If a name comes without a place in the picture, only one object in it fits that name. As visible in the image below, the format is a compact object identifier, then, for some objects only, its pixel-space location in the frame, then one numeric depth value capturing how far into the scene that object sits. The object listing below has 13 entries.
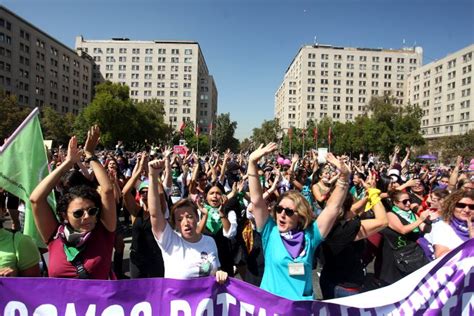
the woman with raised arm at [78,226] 2.66
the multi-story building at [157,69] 106.50
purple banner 2.61
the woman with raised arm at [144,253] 3.88
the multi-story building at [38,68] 60.88
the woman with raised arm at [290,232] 2.74
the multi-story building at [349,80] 109.88
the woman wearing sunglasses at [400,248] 3.55
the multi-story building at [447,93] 71.25
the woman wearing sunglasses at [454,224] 3.25
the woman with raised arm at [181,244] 2.89
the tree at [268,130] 93.38
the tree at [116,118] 48.22
